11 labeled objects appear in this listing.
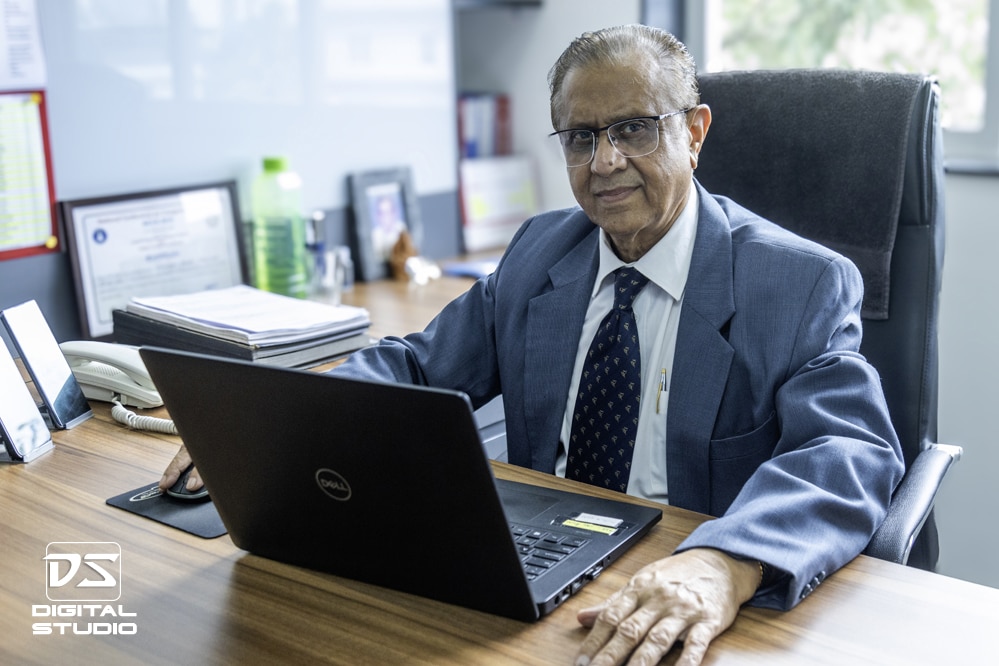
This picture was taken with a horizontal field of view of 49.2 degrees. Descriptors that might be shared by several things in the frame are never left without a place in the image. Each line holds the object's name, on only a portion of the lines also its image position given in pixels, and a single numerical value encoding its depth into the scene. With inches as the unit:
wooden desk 38.3
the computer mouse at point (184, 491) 53.2
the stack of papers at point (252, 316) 71.0
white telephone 65.7
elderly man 49.5
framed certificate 81.9
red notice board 76.7
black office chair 61.1
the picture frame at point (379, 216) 99.8
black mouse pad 50.1
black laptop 37.7
